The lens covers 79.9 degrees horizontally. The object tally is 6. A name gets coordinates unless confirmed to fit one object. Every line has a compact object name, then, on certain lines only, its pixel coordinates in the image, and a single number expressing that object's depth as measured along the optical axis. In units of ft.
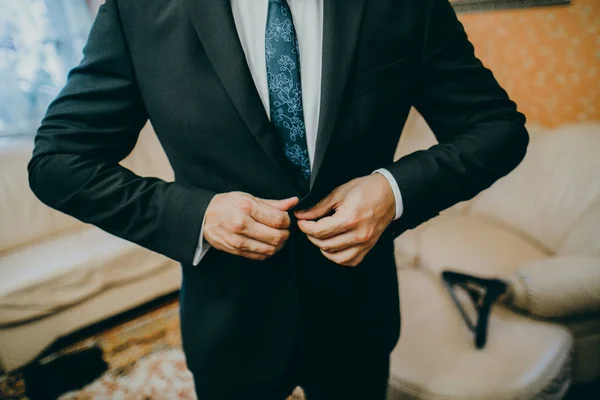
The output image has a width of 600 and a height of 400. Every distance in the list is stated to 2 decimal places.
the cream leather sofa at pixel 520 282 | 3.93
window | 7.73
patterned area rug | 5.63
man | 1.87
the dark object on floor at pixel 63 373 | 5.73
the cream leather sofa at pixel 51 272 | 5.91
